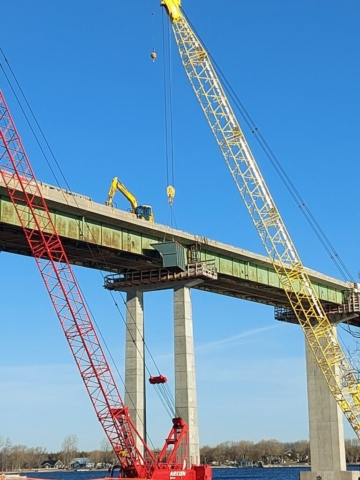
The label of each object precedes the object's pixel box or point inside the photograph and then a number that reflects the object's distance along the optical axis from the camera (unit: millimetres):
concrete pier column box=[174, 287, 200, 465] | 72625
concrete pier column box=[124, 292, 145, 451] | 77375
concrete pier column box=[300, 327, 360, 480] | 102562
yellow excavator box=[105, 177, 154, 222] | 86625
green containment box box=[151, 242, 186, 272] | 74062
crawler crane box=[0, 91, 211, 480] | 61469
